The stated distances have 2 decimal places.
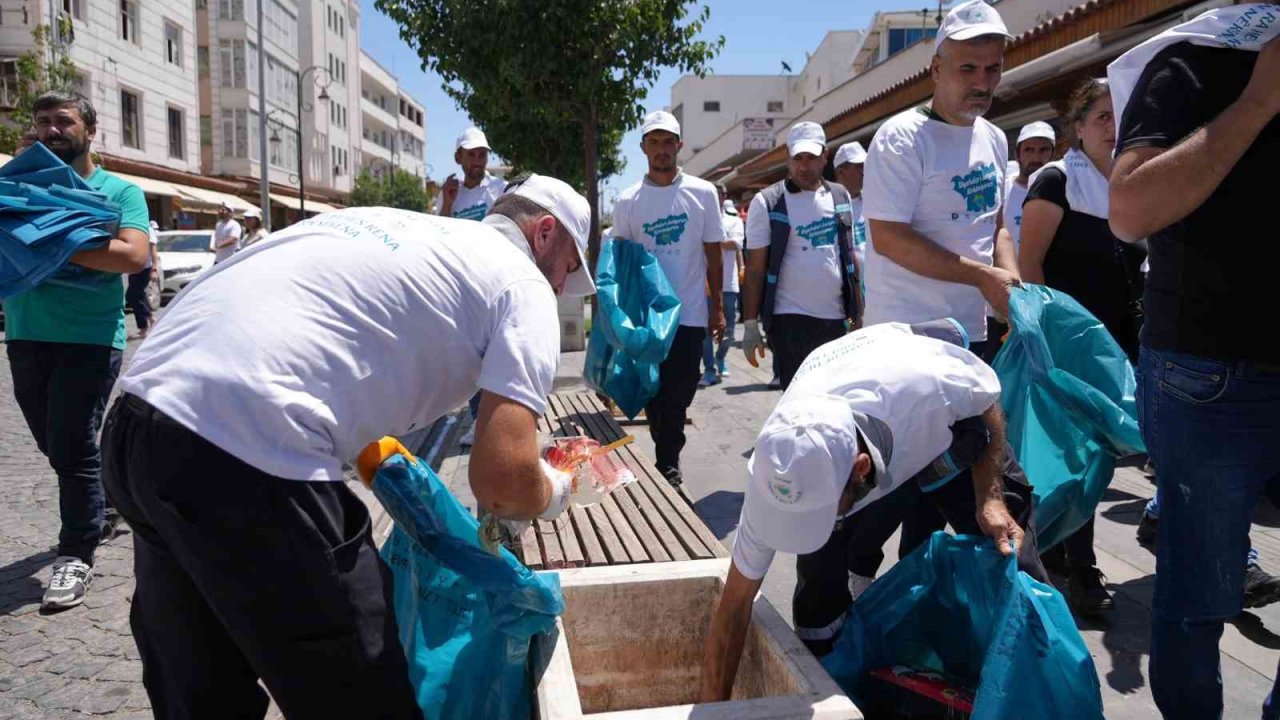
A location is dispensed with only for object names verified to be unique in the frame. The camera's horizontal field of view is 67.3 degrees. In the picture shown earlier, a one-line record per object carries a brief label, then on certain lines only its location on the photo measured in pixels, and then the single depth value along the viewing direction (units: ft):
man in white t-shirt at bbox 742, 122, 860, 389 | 16.90
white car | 54.44
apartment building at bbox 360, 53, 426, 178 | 216.13
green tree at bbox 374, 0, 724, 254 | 30.37
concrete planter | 8.87
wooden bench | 10.34
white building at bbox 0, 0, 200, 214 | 81.25
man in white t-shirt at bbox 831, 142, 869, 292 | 24.76
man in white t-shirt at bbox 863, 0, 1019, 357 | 10.62
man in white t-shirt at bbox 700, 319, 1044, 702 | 6.62
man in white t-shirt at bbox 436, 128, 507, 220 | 21.91
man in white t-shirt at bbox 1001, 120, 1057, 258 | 20.90
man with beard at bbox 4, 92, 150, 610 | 12.18
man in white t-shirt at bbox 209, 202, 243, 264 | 45.52
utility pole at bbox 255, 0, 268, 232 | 89.04
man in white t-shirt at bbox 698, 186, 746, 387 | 30.89
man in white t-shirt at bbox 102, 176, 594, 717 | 5.58
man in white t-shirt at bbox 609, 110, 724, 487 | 17.28
